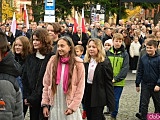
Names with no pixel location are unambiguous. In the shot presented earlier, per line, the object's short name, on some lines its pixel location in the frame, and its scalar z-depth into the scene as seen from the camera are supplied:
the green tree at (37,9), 42.16
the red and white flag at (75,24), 16.81
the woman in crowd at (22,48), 6.81
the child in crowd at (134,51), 17.43
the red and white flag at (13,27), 15.70
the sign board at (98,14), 25.37
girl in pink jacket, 5.61
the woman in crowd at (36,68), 6.08
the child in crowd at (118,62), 8.92
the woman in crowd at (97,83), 7.30
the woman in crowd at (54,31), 6.81
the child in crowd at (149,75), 8.57
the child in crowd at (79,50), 10.21
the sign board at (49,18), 16.80
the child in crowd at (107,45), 10.26
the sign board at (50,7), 16.78
